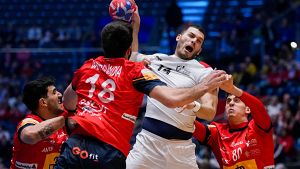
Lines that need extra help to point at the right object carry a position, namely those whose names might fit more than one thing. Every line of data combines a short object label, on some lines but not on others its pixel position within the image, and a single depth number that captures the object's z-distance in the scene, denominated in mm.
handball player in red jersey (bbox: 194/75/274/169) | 6457
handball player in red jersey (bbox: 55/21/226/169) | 4867
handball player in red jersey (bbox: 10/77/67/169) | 6055
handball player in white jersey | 5973
